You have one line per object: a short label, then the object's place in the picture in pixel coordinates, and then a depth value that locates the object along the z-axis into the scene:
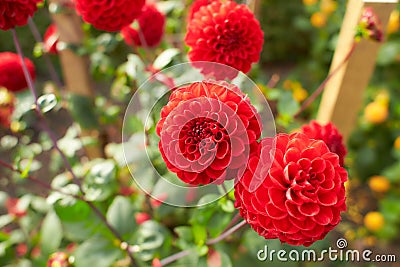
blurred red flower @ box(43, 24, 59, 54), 1.00
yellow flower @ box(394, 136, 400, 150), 1.40
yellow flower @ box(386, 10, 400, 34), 1.48
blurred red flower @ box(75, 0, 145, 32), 0.62
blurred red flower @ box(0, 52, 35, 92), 0.84
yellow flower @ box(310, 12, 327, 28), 1.83
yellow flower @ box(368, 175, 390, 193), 1.51
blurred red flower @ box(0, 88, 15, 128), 0.89
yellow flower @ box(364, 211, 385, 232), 1.41
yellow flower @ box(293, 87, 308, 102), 1.72
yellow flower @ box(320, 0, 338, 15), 1.80
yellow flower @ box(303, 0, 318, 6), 1.88
